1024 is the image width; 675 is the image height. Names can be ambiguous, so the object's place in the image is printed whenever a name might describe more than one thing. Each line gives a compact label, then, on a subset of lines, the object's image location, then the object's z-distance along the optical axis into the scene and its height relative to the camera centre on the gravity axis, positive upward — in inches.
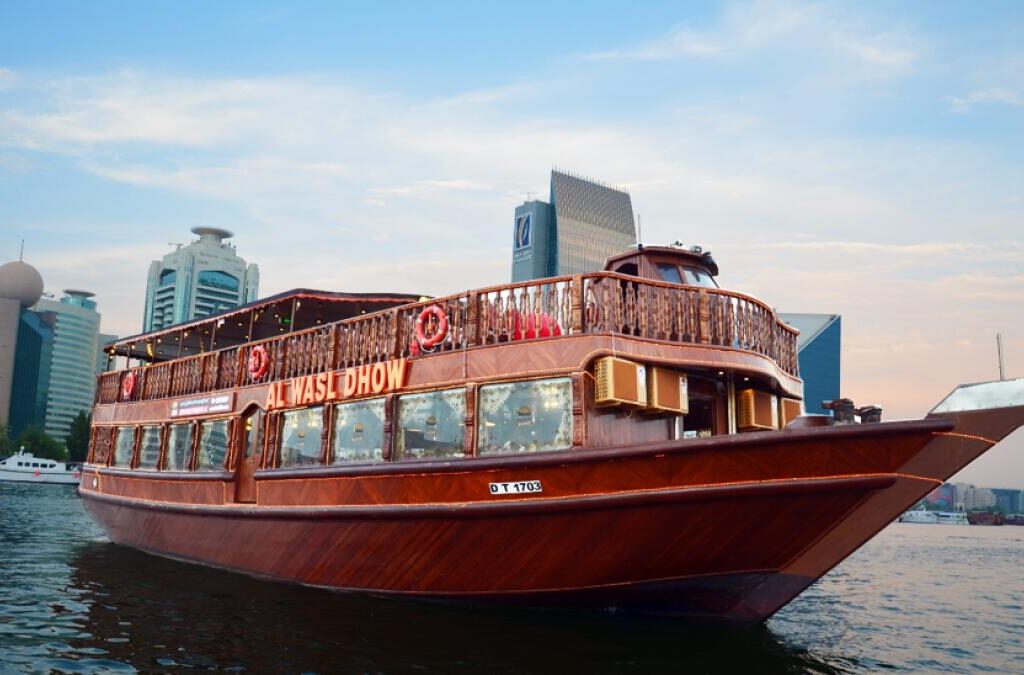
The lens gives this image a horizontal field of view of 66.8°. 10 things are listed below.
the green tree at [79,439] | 3489.2 +91.1
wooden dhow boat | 307.0 +8.1
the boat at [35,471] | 3002.0 -47.1
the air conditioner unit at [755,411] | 405.1 +33.7
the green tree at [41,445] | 3890.3 +67.6
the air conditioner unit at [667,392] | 354.3 +37.6
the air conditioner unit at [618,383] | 339.6 +39.2
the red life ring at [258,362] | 526.9 +68.4
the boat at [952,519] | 4241.9 -211.5
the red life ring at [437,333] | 405.1 +72.6
